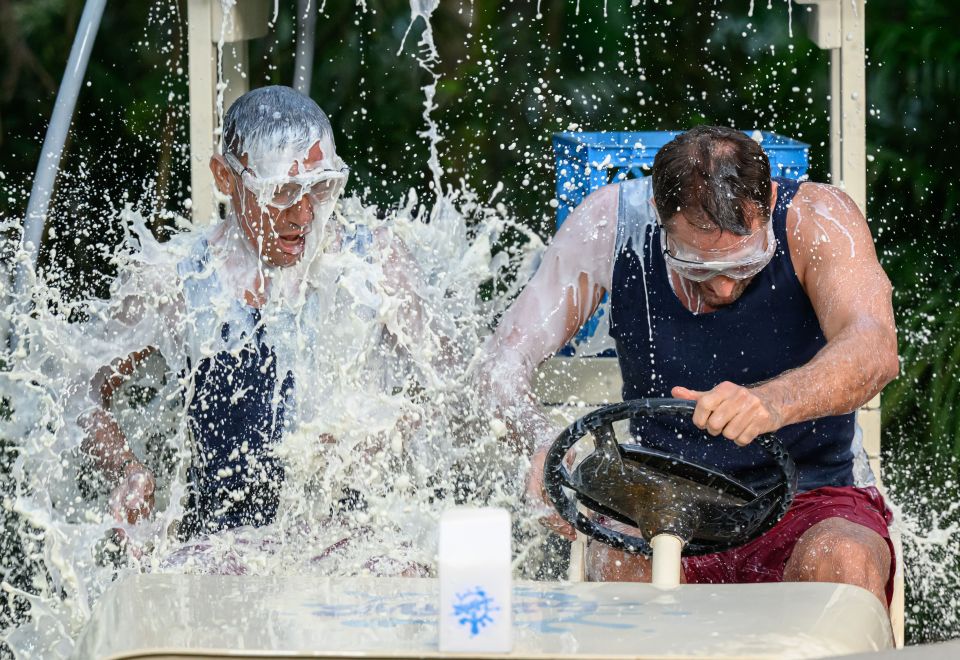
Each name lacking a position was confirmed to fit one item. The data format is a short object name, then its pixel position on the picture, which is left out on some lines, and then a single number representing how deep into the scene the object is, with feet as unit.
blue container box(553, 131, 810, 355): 25.13
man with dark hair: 18.40
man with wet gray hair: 21.75
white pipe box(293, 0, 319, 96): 31.83
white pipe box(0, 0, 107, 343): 25.81
